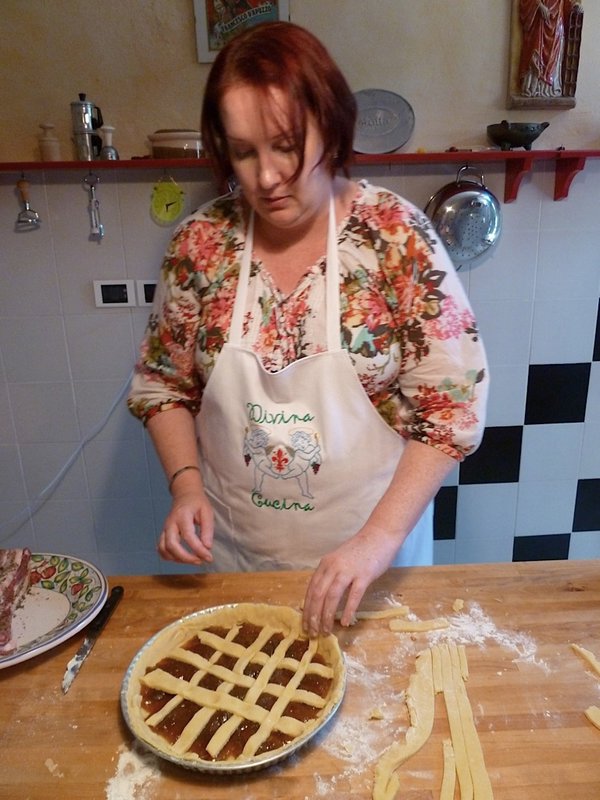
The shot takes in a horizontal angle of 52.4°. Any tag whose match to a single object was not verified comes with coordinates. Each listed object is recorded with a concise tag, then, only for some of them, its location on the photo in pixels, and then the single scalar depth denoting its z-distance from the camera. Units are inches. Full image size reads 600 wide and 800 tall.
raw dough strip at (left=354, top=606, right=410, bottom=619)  33.3
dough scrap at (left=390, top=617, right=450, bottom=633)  32.2
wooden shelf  55.2
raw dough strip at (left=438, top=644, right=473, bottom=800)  23.7
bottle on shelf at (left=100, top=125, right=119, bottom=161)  56.6
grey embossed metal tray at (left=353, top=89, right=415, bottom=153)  57.1
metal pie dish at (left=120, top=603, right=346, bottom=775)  23.5
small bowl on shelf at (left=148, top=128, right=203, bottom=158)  55.2
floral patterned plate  31.2
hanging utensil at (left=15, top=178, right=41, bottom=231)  58.6
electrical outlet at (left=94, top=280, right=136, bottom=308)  62.1
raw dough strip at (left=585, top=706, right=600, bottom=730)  26.1
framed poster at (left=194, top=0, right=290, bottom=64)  56.3
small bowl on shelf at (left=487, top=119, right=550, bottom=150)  55.6
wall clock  59.4
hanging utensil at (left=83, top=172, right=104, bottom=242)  59.1
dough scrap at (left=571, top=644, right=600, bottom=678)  29.2
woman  32.4
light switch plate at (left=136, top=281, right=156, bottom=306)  62.4
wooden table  24.3
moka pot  55.4
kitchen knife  29.6
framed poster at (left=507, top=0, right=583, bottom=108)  56.3
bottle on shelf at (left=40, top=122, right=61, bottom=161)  56.6
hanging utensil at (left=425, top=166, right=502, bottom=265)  57.9
